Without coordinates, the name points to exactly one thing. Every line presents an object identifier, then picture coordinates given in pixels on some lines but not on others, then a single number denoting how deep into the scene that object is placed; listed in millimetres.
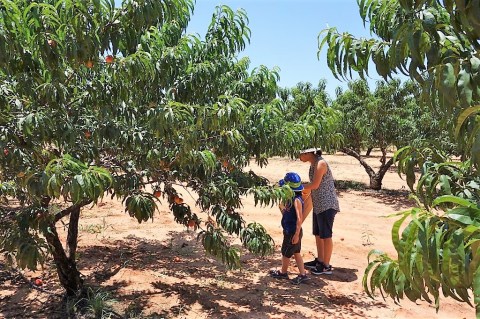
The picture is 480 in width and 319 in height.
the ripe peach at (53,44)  2506
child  4668
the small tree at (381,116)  12336
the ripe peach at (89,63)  2730
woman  4941
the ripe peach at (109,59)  2885
